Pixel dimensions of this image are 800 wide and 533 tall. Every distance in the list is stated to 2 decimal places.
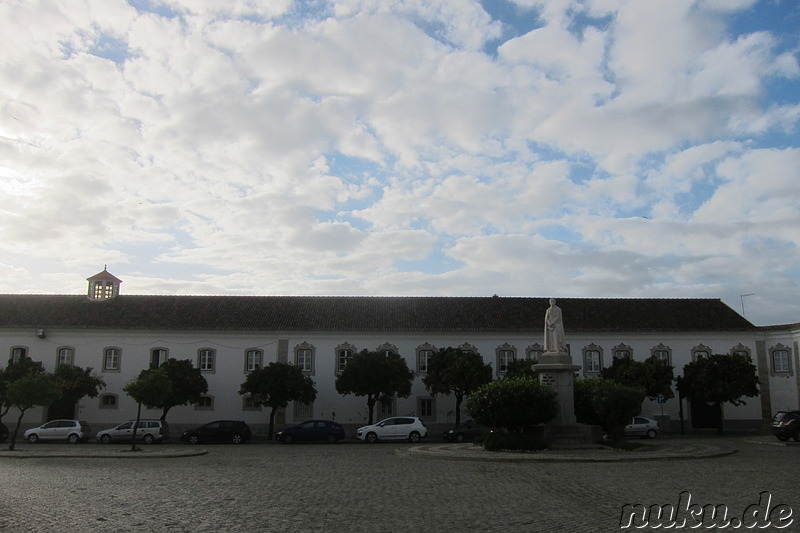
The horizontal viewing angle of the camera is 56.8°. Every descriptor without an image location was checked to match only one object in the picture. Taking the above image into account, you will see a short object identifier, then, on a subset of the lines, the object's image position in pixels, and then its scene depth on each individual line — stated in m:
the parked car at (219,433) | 33.09
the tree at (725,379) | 37.50
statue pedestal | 21.88
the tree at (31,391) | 28.07
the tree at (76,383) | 38.44
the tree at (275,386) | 36.62
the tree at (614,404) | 22.16
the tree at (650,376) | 37.56
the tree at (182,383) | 37.56
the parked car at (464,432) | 32.62
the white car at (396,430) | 33.22
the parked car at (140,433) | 33.69
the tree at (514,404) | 21.41
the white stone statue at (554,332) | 23.75
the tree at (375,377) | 37.38
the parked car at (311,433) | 33.88
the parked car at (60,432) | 33.72
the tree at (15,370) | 37.34
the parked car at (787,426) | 27.86
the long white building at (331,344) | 41.06
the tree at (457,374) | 37.09
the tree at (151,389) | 28.45
